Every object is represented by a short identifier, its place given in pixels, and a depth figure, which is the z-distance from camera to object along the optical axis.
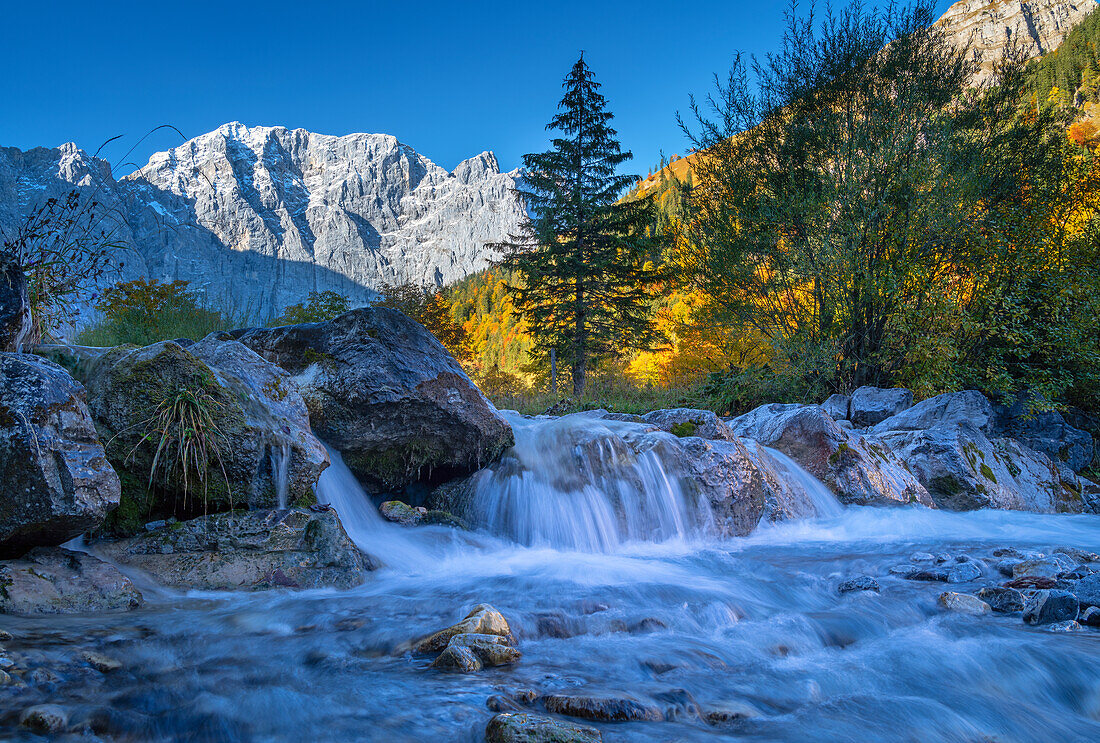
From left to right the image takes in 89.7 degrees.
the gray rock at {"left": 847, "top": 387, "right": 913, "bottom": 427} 10.93
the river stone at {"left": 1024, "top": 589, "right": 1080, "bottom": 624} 3.50
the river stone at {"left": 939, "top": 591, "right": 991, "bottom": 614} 3.85
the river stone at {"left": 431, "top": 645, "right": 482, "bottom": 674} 2.79
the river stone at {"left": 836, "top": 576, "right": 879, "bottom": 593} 4.52
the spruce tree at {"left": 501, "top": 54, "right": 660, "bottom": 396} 19.83
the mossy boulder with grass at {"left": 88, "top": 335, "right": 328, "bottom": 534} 4.14
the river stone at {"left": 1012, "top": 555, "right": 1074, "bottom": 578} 4.56
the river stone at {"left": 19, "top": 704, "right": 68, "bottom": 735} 1.96
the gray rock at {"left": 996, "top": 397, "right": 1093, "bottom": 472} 10.23
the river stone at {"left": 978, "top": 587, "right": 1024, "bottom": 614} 3.81
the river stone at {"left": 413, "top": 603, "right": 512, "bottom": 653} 3.07
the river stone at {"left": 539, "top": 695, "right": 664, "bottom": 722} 2.32
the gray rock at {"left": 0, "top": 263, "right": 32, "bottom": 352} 3.84
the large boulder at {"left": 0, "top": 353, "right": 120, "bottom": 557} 3.12
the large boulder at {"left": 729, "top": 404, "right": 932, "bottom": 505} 8.02
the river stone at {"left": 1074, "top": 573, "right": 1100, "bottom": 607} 3.60
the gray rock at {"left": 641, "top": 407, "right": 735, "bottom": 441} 7.58
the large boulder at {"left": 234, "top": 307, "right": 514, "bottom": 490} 6.07
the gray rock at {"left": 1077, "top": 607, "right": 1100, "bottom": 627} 3.42
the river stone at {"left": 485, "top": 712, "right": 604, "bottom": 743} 1.99
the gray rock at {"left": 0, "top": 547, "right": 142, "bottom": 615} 3.02
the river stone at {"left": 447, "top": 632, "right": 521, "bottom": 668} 2.89
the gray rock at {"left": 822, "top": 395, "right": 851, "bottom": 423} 11.46
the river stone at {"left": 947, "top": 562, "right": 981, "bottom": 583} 4.68
